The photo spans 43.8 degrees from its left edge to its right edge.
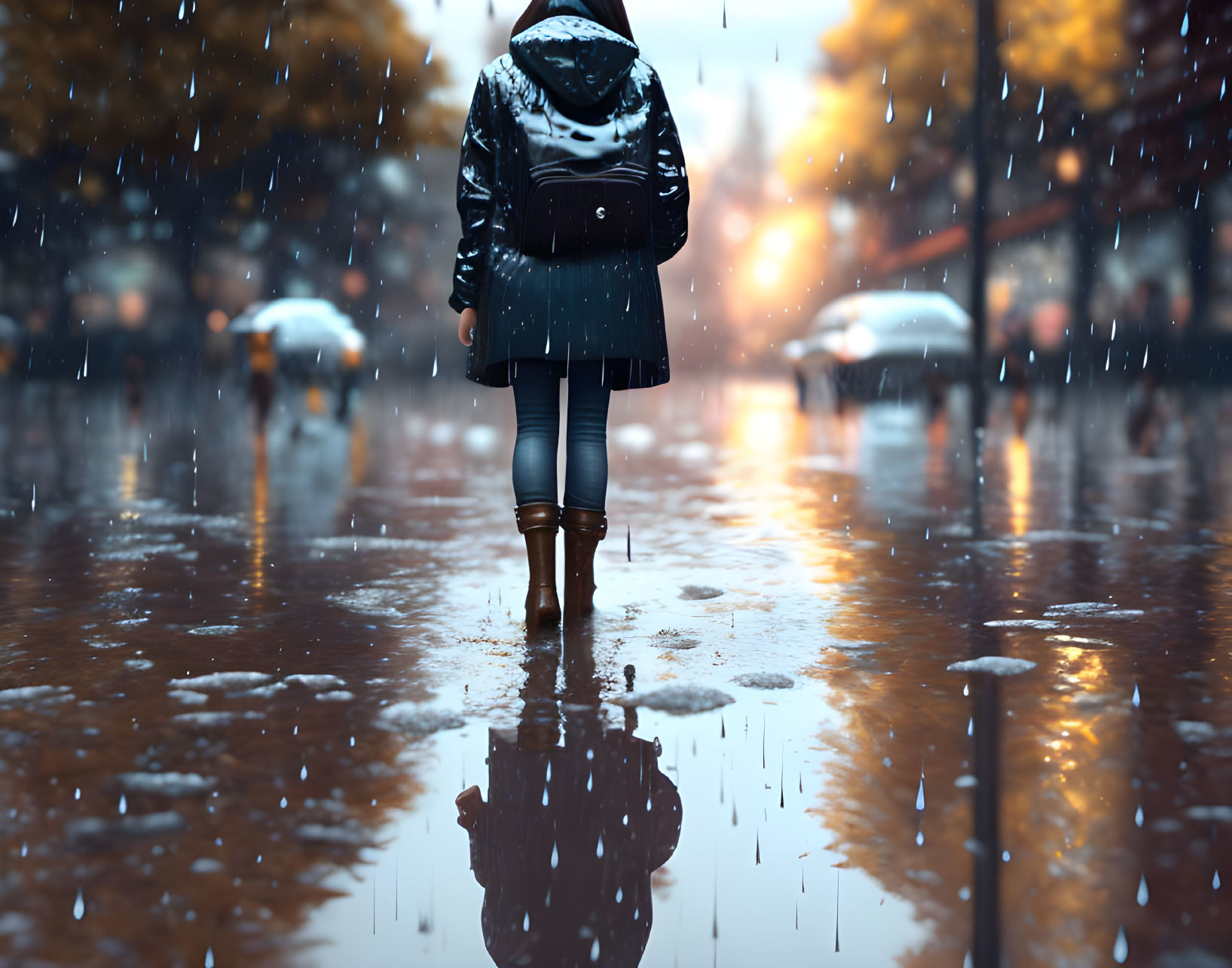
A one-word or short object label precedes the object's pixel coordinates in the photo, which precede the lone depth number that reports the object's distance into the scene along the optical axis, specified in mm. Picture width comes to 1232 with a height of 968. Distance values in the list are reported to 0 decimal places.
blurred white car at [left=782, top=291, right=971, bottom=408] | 21141
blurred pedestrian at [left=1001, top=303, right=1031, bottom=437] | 16141
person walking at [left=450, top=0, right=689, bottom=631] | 4789
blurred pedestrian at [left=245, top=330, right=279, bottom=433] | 17250
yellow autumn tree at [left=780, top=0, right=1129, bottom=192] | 28812
